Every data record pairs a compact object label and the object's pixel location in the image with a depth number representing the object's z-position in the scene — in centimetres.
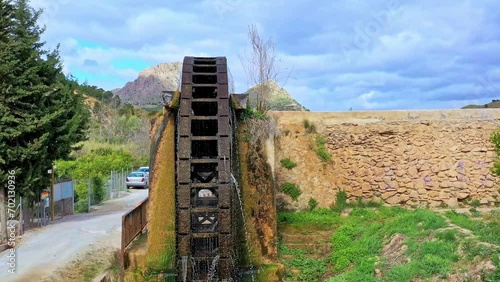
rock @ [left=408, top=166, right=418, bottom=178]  1463
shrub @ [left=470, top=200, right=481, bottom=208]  1431
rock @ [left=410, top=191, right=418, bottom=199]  1455
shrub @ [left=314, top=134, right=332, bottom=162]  1505
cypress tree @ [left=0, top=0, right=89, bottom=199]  1313
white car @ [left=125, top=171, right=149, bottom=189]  2977
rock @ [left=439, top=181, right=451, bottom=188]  1446
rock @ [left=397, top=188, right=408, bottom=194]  1464
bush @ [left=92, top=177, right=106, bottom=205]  2269
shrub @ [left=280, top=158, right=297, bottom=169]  1473
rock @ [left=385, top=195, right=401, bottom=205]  1464
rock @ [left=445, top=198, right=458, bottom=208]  1435
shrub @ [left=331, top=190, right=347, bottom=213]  1455
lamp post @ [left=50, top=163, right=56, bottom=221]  1699
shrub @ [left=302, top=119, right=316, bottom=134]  1513
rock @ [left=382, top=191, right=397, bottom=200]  1471
